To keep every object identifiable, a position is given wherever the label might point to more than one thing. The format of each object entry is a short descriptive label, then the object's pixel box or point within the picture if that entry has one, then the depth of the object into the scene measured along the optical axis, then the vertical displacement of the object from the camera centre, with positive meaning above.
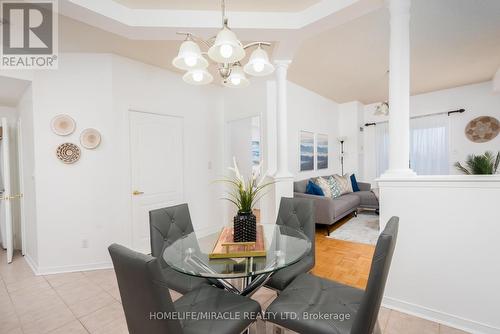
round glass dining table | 1.25 -0.58
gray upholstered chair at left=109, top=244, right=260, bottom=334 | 0.92 -0.61
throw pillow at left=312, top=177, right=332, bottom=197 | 4.13 -0.42
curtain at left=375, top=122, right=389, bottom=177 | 5.87 +0.40
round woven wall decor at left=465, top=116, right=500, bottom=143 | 4.57 +0.64
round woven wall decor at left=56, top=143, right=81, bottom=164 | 2.61 +0.14
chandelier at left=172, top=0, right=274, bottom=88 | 1.31 +0.66
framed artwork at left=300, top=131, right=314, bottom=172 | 4.64 +0.24
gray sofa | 3.64 -0.73
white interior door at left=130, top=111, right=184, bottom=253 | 3.05 -0.03
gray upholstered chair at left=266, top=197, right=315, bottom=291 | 1.64 -0.55
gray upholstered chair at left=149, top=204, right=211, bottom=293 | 1.60 -0.57
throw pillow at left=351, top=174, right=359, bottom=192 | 5.38 -0.51
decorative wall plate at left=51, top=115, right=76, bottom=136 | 2.58 +0.46
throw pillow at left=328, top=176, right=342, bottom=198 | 4.42 -0.49
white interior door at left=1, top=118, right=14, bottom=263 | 2.85 -0.28
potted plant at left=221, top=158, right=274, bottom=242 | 1.56 -0.37
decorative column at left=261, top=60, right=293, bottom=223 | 3.00 +0.14
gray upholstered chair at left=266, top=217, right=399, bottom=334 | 0.99 -0.78
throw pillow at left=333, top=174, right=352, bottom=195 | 4.82 -0.47
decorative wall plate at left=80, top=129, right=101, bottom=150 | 2.69 +0.31
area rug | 3.47 -1.15
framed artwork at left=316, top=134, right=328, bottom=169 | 5.17 +0.26
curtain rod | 4.90 +1.06
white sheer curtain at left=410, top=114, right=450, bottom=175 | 5.12 +0.36
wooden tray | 1.40 -0.54
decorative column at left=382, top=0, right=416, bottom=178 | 1.86 +0.60
